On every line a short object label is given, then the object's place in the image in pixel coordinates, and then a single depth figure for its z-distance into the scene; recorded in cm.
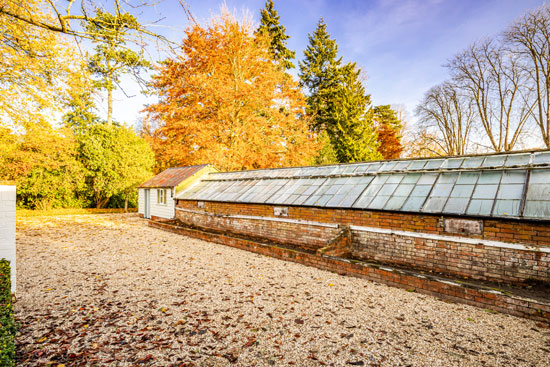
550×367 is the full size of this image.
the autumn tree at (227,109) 1608
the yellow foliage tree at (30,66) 513
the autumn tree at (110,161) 2036
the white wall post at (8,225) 521
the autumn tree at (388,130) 3088
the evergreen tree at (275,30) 2569
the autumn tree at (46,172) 1536
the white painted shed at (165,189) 1509
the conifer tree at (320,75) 2658
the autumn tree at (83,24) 330
